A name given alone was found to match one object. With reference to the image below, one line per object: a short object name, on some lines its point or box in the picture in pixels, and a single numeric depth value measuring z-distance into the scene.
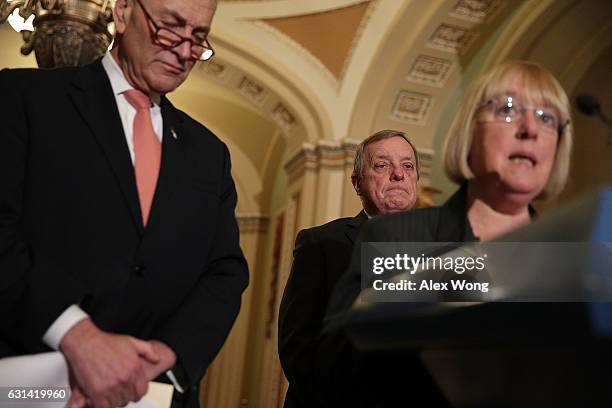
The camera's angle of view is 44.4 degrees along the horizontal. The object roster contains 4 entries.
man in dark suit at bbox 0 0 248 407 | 1.51
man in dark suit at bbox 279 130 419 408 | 1.63
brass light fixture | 3.35
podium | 1.04
